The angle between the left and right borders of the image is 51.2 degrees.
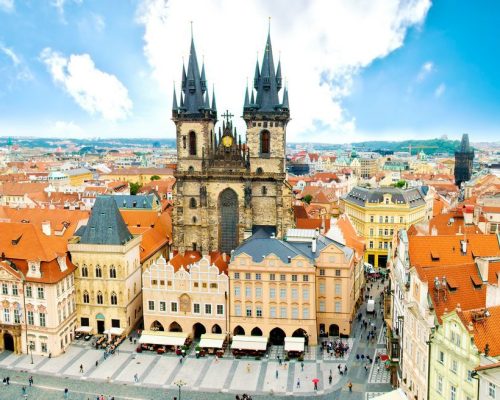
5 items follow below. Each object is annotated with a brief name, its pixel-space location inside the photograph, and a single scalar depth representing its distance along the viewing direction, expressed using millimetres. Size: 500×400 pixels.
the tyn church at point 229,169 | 85438
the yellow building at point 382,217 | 110812
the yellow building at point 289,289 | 68438
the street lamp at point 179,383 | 54319
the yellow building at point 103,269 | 72125
